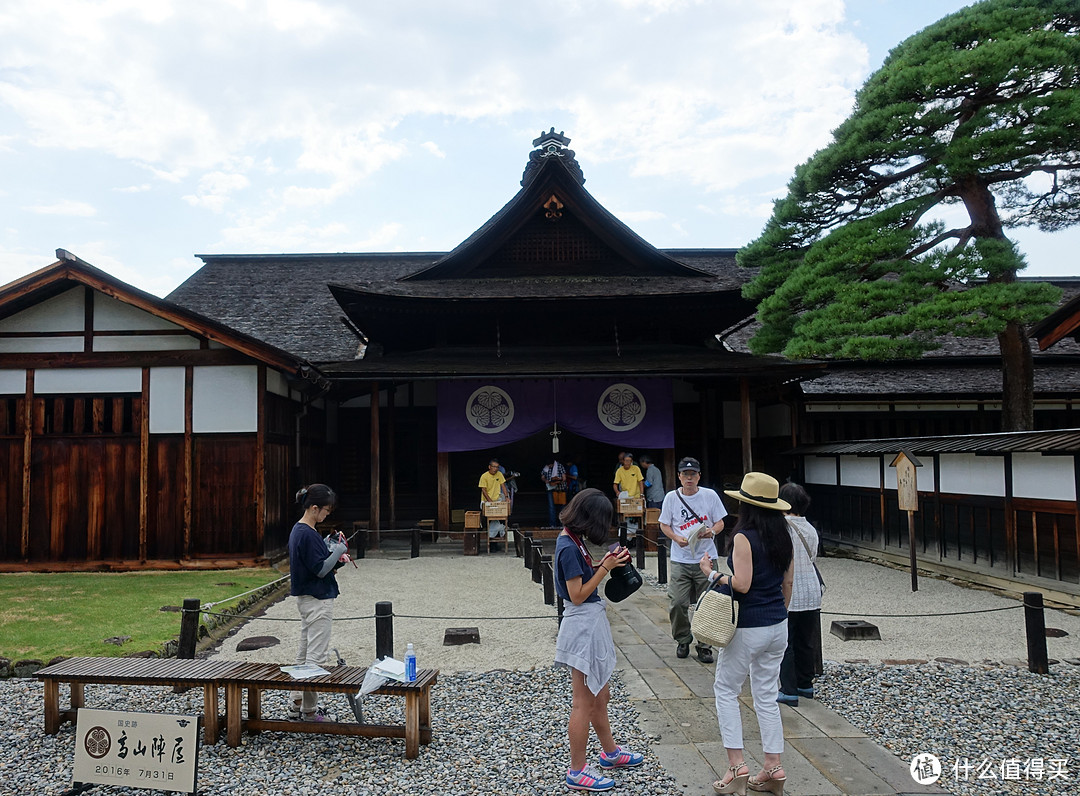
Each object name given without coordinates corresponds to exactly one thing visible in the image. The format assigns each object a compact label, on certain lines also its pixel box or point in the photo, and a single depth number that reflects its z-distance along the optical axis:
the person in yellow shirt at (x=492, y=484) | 13.21
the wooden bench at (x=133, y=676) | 4.59
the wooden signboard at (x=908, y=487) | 9.43
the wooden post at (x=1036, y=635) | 5.80
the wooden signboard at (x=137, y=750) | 3.71
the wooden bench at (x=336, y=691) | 4.41
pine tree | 10.82
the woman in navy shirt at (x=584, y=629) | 3.79
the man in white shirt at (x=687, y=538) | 6.01
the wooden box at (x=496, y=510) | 13.20
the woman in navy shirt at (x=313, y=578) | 4.76
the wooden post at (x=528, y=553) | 11.13
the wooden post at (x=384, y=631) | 5.79
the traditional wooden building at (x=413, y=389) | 11.63
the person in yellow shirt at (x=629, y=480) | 13.39
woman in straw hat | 3.71
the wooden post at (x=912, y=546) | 9.26
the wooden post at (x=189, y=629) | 5.86
